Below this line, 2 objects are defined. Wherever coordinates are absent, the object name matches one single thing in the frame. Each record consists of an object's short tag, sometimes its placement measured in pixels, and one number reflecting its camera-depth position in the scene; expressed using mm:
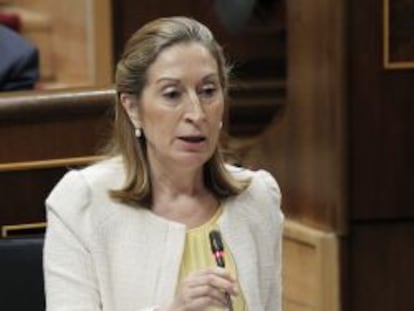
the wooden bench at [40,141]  8360
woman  7767
